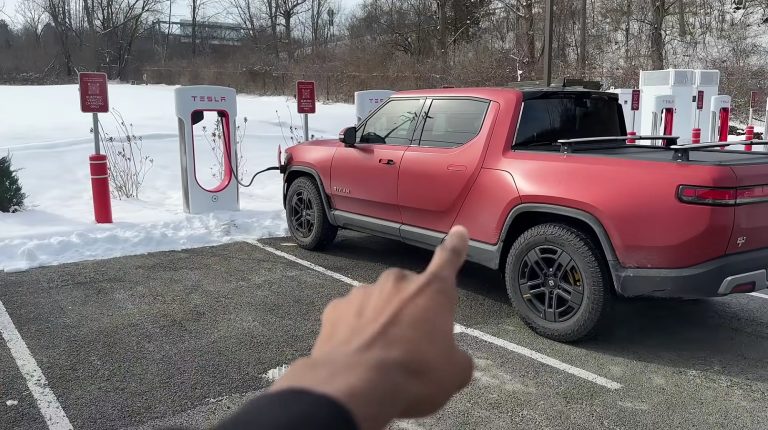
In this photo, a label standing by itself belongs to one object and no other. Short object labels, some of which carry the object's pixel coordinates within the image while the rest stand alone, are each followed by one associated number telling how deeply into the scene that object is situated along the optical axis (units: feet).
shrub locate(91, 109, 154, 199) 31.78
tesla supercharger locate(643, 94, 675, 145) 46.50
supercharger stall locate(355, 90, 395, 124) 32.89
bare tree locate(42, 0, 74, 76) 165.17
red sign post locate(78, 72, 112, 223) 24.63
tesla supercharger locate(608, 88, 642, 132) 48.02
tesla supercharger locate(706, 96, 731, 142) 49.91
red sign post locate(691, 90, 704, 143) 51.90
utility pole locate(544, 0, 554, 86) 50.83
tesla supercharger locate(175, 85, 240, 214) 26.96
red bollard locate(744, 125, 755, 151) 40.62
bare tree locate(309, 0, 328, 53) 162.50
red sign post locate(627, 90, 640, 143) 47.26
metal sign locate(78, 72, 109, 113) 24.54
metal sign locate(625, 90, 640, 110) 47.24
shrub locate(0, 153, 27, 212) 26.35
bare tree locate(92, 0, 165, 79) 168.55
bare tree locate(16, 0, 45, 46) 177.58
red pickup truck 12.26
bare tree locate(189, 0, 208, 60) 179.83
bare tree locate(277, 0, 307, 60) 158.20
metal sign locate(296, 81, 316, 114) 30.71
